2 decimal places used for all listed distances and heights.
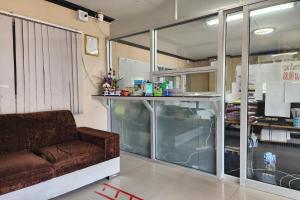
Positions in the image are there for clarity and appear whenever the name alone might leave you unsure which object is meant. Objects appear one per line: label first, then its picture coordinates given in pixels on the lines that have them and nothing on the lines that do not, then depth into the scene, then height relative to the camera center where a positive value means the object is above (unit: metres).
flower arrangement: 3.49 +0.21
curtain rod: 2.52 +1.03
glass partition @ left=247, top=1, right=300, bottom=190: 2.15 -0.01
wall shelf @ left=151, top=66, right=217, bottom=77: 2.58 +0.33
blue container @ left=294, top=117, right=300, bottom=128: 2.15 -0.28
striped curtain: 2.65 +0.40
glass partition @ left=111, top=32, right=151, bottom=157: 3.40 -0.09
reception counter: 2.69 -0.48
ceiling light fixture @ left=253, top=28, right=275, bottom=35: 2.24 +0.71
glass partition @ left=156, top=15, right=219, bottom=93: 2.62 +0.65
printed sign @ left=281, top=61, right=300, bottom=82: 2.10 +0.25
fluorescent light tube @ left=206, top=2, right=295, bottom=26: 2.15 +0.93
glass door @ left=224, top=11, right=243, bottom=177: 2.43 +0.09
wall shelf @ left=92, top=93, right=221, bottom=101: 2.33 -0.03
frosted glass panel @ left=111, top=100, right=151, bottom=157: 3.43 -0.51
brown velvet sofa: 1.90 -0.62
